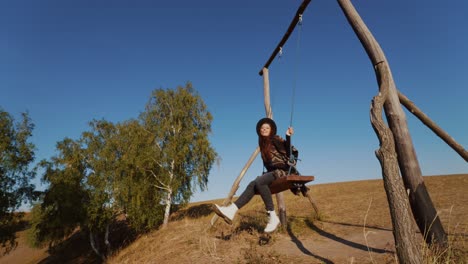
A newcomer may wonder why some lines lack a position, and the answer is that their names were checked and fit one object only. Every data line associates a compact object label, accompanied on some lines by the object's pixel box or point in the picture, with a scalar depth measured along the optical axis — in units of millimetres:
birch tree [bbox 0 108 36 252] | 20984
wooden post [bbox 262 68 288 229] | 8531
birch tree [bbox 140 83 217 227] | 22097
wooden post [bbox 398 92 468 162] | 5371
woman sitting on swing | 5398
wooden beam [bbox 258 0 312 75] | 6548
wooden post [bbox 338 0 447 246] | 3971
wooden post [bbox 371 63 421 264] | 3064
